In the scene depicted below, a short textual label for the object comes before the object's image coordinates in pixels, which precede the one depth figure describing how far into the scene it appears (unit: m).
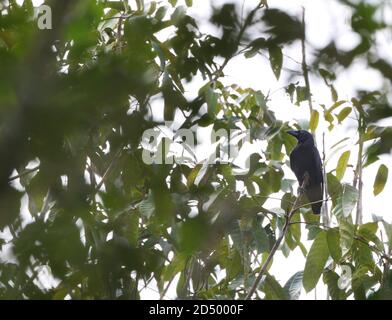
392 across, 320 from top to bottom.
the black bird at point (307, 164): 10.30
